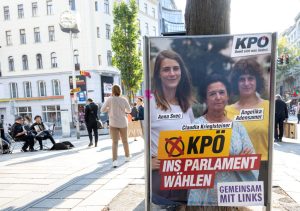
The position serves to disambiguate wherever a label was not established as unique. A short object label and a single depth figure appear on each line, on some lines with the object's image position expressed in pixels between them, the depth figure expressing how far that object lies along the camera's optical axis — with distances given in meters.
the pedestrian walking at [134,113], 11.35
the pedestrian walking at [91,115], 9.49
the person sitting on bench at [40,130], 10.20
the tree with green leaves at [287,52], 44.81
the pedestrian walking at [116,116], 5.99
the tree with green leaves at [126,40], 25.72
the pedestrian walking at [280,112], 9.55
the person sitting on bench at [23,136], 9.89
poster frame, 2.49
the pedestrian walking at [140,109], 10.42
